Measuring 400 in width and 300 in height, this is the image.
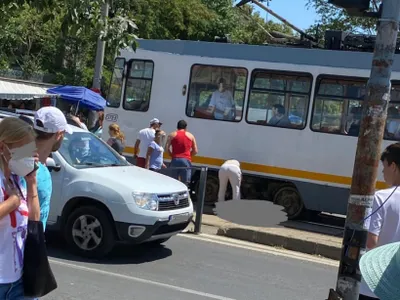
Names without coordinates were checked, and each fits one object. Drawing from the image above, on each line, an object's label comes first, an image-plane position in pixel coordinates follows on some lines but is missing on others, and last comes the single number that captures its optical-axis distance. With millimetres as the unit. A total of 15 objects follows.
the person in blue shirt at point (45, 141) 3768
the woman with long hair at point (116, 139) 13047
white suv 8172
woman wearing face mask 3352
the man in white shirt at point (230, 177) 13039
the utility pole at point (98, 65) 18598
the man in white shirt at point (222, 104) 13953
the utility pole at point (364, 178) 4430
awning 19227
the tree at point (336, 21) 25484
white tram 12797
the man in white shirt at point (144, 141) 13018
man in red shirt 12719
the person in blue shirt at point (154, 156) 12789
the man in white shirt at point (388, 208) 4086
